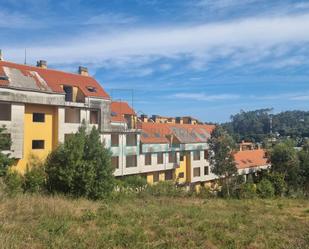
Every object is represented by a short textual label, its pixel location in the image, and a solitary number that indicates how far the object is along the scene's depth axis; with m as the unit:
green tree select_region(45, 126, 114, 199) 22.27
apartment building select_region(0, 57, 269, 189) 27.89
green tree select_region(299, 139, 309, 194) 39.12
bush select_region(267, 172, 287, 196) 34.66
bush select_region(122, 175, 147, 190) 32.00
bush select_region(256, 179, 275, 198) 29.40
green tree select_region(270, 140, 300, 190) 38.72
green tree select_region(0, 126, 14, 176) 23.49
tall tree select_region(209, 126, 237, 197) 40.62
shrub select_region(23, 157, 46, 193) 23.70
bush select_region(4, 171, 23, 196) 21.88
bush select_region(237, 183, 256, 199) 26.74
